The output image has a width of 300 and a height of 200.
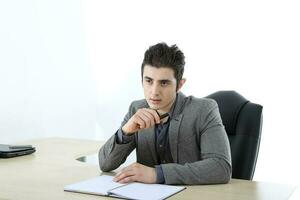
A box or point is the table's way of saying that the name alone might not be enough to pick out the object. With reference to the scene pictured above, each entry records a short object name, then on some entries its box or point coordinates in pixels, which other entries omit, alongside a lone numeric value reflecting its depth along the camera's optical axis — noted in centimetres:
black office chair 207
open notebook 144
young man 176
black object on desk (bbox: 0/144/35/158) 220
